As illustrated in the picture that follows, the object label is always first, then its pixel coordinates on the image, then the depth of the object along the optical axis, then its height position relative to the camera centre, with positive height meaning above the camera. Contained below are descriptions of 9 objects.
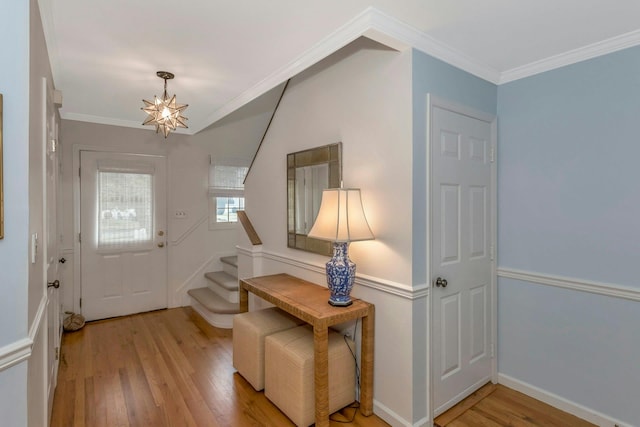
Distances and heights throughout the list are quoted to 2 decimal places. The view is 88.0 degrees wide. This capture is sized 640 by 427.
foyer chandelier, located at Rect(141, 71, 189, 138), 2.41 +0.73
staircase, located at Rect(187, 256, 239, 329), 3.63 -1.03
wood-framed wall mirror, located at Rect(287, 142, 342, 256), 2.43 +0.20
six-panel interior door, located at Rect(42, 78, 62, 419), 1.89 -0.16
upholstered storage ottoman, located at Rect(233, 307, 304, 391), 2.38 -0.93
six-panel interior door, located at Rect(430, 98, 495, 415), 2.07 -0.29
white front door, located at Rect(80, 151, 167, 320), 3.78 -0.26
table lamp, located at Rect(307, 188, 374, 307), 2.01 -0.12
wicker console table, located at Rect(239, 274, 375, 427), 1.90 -0.63
